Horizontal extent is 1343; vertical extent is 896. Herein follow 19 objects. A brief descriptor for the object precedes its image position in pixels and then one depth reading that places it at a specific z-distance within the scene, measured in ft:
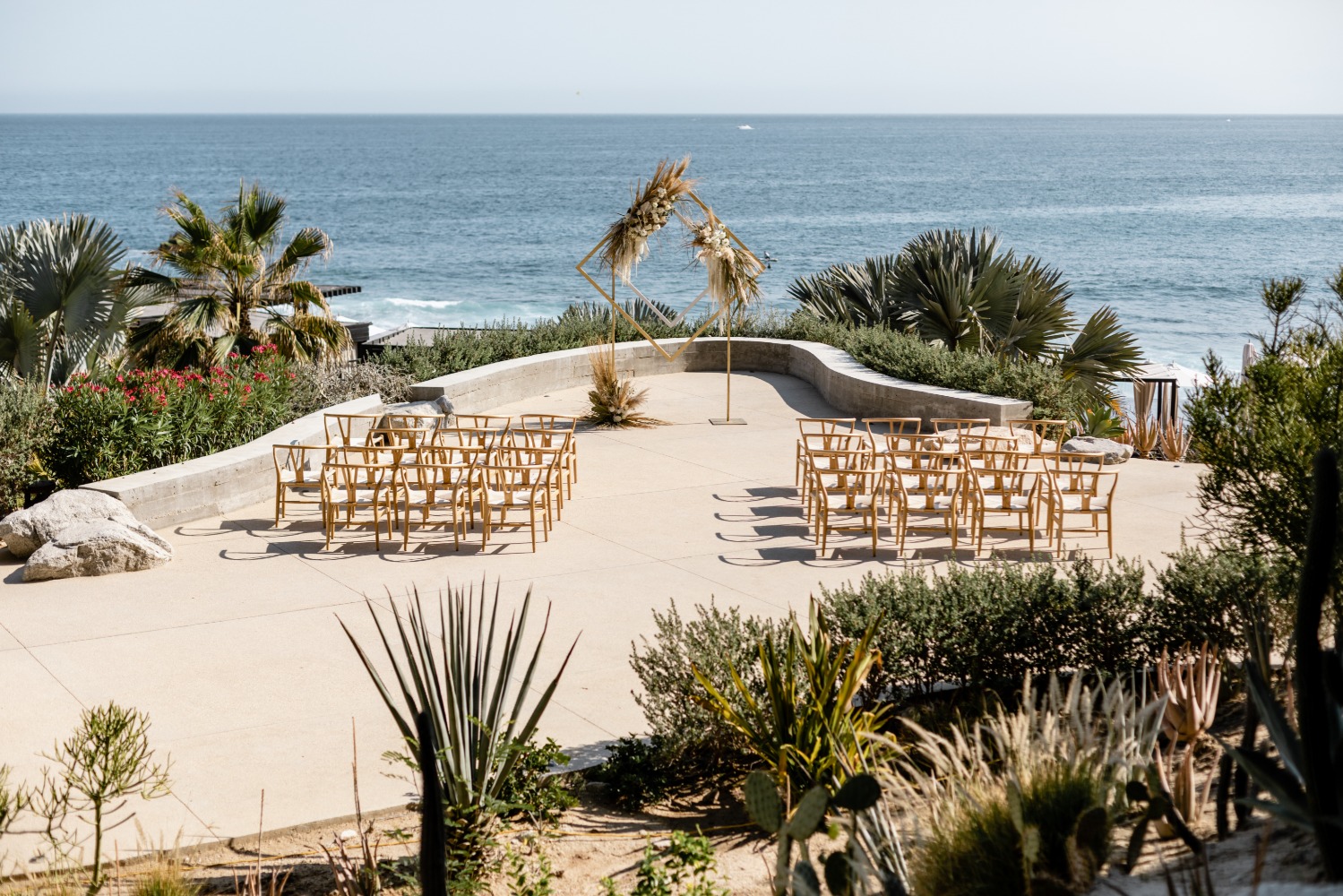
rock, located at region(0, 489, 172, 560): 28.84
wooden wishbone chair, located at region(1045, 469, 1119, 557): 29.04
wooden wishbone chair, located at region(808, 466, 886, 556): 29.63
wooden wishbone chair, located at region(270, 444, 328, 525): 32.19
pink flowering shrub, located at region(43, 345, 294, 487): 33.55
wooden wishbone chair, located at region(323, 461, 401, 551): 30.50
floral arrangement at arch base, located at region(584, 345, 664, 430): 44.98
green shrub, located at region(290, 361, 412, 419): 43.75
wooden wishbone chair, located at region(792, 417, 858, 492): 35.17
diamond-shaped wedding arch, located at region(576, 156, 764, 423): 44.39
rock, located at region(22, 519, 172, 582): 27.68
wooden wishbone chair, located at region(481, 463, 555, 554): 30.32
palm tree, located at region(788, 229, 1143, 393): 53.36
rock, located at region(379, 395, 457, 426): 41.69
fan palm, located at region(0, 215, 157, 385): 43.88
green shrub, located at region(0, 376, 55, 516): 32.71
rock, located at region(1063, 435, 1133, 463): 39.24
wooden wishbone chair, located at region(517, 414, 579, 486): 44.60
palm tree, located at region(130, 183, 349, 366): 43.80
